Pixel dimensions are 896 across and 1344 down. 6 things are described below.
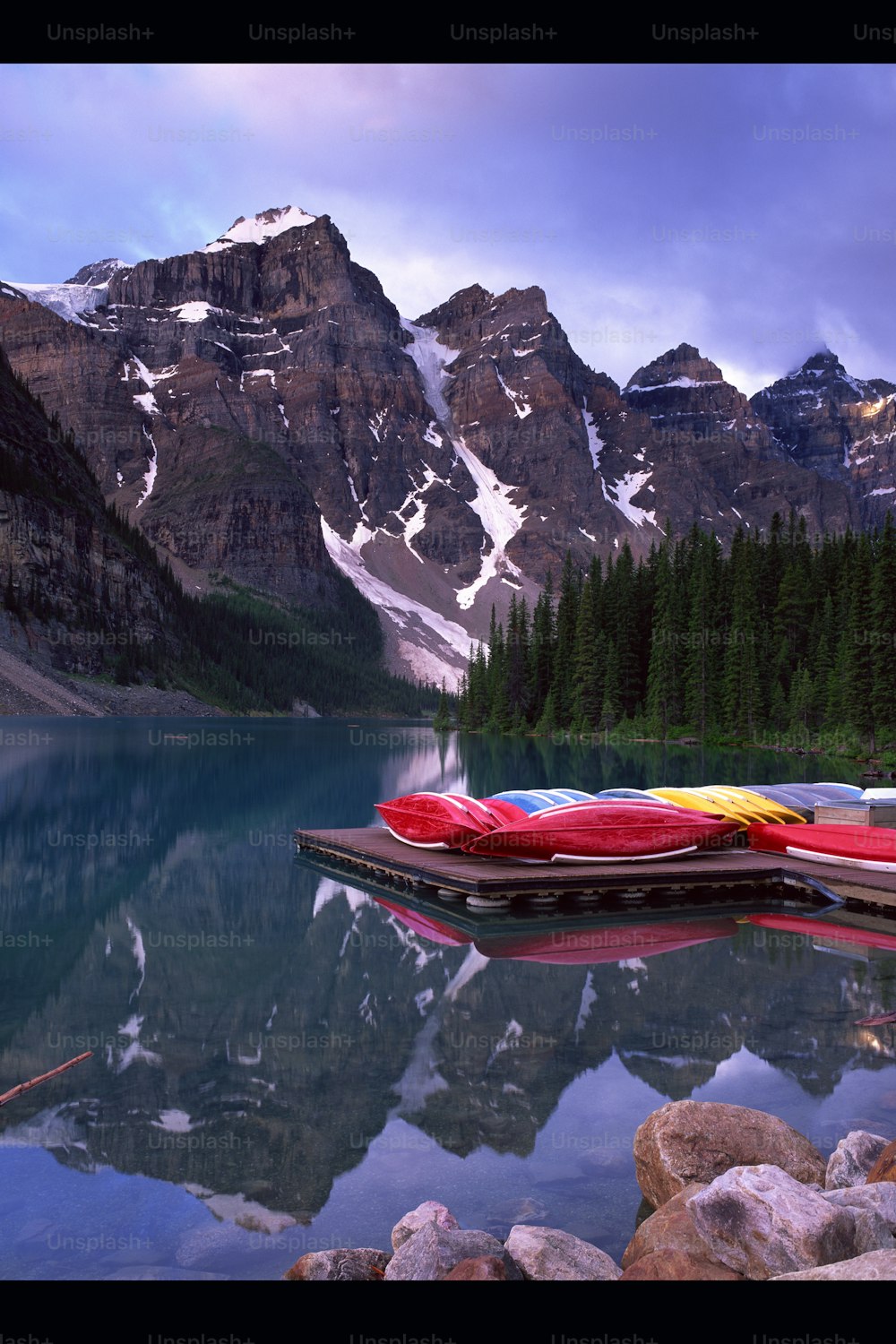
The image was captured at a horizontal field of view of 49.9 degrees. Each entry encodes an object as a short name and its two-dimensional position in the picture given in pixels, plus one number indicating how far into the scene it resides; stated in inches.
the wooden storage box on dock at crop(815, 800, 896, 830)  773.9
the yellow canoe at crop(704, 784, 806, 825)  877.8
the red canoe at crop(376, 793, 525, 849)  776.3
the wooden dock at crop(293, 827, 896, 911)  673.0
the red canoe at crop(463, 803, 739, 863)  739.4
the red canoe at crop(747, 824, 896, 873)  745.6
